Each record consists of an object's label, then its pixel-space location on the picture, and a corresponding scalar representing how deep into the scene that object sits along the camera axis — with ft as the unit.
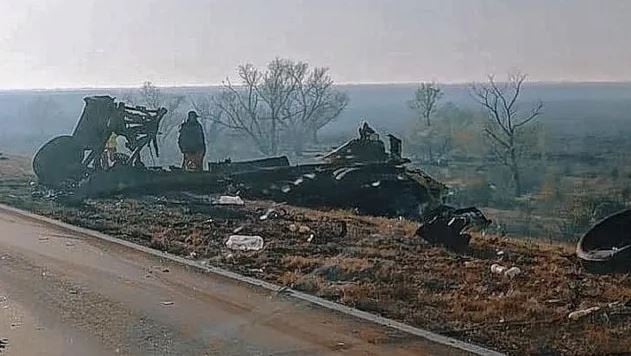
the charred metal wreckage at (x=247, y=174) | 65.00
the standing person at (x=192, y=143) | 79.05
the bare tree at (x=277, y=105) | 231.71
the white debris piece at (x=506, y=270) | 35.73
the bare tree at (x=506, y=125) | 199.82
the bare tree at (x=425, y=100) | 227.61
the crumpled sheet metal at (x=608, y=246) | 36.78
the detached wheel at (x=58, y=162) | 77.15
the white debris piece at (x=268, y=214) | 53.88
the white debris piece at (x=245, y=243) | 43.27
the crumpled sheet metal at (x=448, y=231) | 43.11
